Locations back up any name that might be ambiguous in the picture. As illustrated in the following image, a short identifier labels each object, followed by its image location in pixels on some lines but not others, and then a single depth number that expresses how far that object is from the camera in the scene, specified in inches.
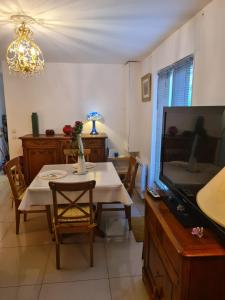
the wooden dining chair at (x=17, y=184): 107.5
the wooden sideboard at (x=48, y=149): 165.9
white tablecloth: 94.0
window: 98.3
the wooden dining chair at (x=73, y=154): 141.5
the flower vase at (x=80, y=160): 106.3
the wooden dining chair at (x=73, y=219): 85.3
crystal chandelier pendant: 92.9
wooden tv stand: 43.3
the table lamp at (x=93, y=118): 182.1
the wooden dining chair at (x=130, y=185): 109.1
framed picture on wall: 146.7
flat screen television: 51.1
